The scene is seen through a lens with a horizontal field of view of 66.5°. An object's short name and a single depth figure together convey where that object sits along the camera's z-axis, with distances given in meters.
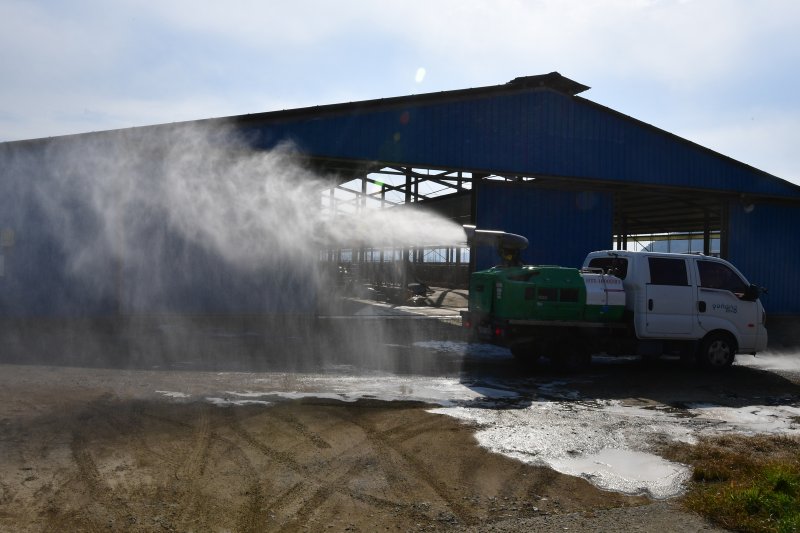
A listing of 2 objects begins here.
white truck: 11.34
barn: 15.20
